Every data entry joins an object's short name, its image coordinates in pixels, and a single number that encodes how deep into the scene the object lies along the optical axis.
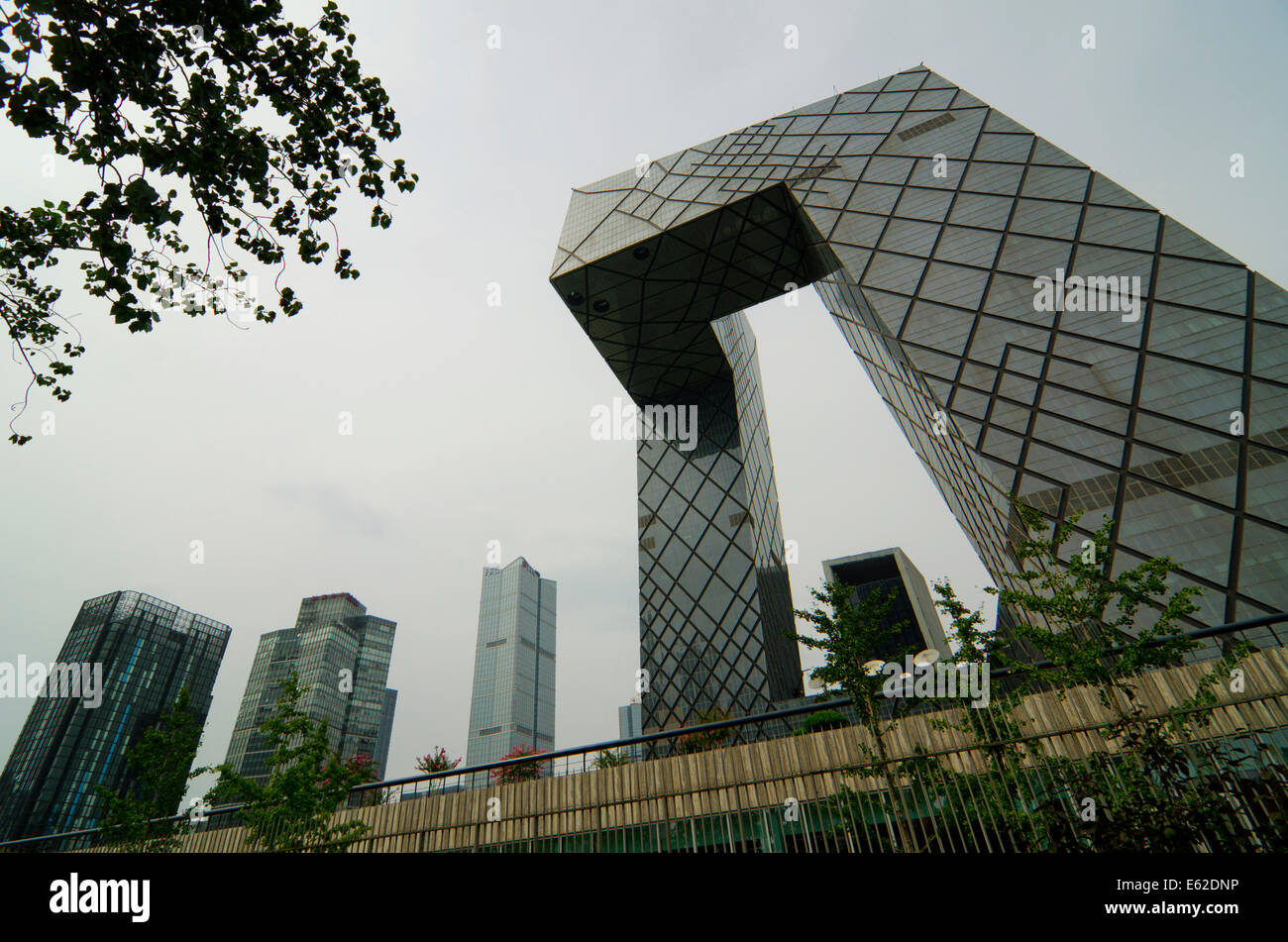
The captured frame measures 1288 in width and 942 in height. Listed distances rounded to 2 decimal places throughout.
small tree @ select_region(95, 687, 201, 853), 15.17
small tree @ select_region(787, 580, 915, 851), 9.68
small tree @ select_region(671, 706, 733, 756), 16.72
